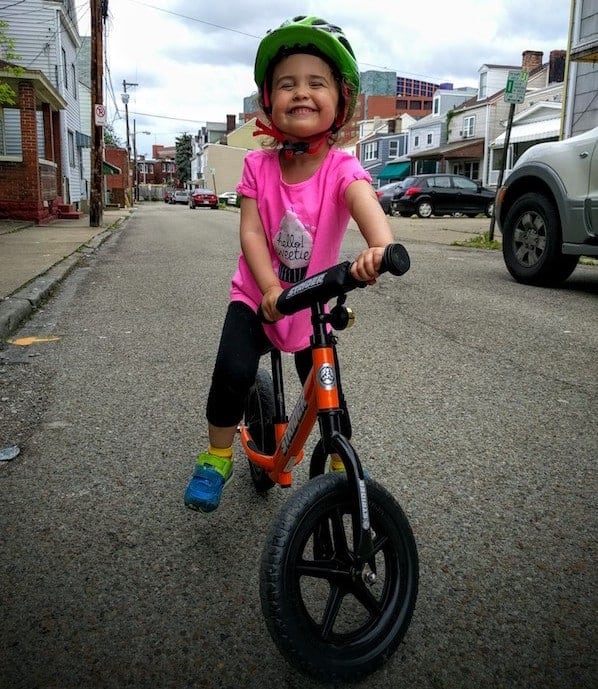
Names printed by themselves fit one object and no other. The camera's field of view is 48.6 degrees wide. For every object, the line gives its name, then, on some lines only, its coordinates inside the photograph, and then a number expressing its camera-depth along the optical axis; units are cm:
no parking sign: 1770
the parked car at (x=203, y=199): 4575
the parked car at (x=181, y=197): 7275
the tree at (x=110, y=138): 5874
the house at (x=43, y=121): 1772
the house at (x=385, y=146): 5475
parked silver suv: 656
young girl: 201
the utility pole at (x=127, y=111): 5741
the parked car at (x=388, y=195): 2638
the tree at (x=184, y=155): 11744
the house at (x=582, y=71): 1484
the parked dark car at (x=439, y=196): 2595
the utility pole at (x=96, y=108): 1755
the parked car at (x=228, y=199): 5244
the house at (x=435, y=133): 4580
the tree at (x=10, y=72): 1206
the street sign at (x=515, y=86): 1077
